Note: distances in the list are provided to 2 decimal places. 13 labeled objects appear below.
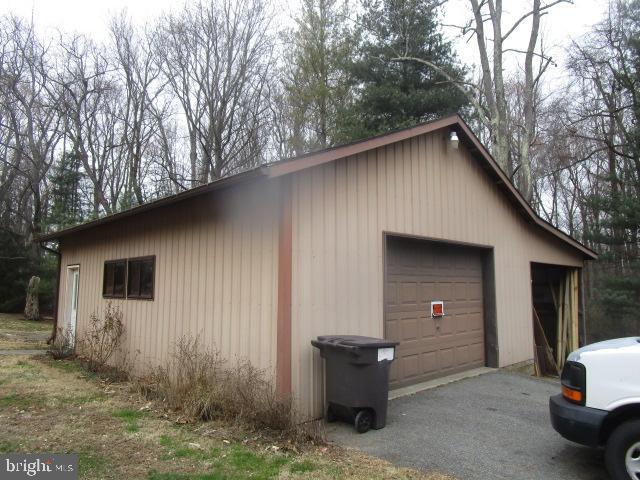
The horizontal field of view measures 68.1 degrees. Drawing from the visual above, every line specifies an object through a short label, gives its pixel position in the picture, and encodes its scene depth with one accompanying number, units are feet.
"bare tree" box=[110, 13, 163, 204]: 79.82
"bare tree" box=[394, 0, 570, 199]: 59.16
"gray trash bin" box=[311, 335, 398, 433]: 17.42
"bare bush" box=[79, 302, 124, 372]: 30.55
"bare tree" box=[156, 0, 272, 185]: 71.46
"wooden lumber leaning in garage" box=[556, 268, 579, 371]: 42.11
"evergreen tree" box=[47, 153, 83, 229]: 85.71
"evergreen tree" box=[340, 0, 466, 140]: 57.11
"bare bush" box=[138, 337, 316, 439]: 17.22
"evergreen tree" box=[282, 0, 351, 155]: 64.95
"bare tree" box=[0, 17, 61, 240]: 76.13
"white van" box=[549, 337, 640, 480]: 12.51
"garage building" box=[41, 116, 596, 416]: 19.47
